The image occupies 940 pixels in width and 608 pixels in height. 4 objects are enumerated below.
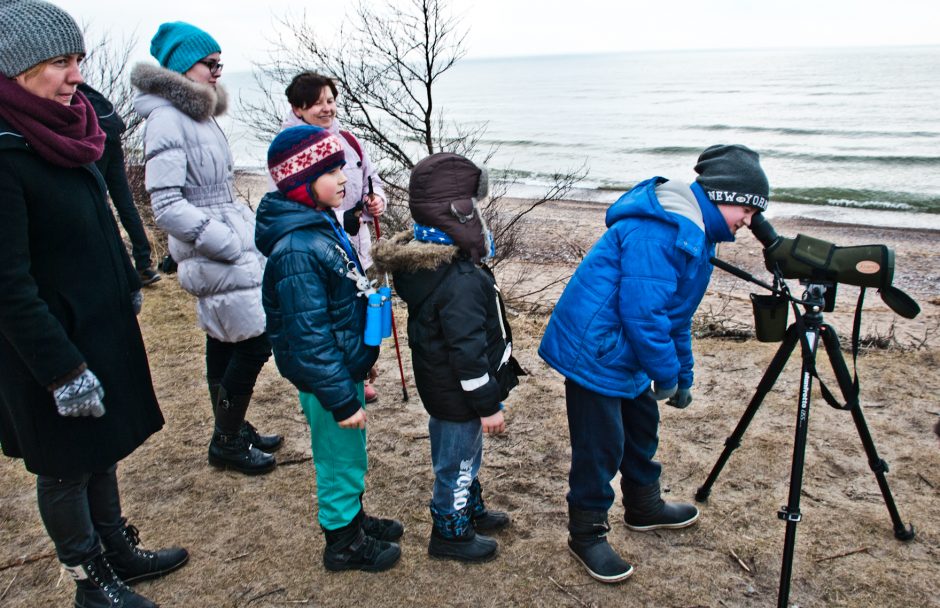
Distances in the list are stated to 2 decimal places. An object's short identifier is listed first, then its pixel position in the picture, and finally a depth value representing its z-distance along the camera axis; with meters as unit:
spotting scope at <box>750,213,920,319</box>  2.25
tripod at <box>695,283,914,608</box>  2.32
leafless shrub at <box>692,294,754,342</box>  5.55
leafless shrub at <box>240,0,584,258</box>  7.12
